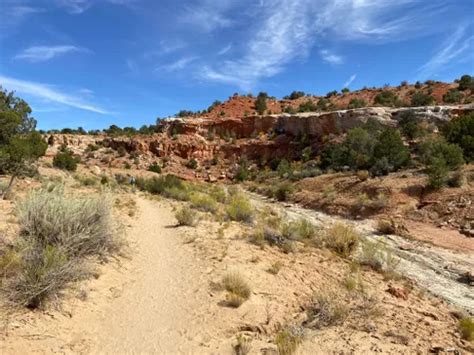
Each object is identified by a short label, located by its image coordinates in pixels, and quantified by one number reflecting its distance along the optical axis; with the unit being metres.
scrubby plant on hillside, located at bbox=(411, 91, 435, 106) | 39.34
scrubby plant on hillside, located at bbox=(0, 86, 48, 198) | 15.55
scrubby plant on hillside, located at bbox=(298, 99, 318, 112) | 50.44
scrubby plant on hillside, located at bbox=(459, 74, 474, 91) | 42.57
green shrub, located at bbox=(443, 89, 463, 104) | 38.69
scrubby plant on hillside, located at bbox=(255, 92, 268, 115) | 54.77
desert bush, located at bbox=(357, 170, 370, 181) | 21.44
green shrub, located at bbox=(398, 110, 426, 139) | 30.38
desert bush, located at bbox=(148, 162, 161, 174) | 40.41
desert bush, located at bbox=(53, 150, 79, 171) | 31.14
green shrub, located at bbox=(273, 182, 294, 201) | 24.99
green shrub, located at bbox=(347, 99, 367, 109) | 44.53
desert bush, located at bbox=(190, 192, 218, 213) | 15.02
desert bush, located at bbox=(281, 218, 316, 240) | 10.23
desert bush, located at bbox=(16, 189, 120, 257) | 6.50
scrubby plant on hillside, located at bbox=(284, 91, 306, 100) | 61.30
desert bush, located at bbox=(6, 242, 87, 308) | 4.88
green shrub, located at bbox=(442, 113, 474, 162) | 21.28
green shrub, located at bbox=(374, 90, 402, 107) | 43.49
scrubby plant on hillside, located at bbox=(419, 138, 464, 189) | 17.36
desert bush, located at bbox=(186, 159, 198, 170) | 45.06
